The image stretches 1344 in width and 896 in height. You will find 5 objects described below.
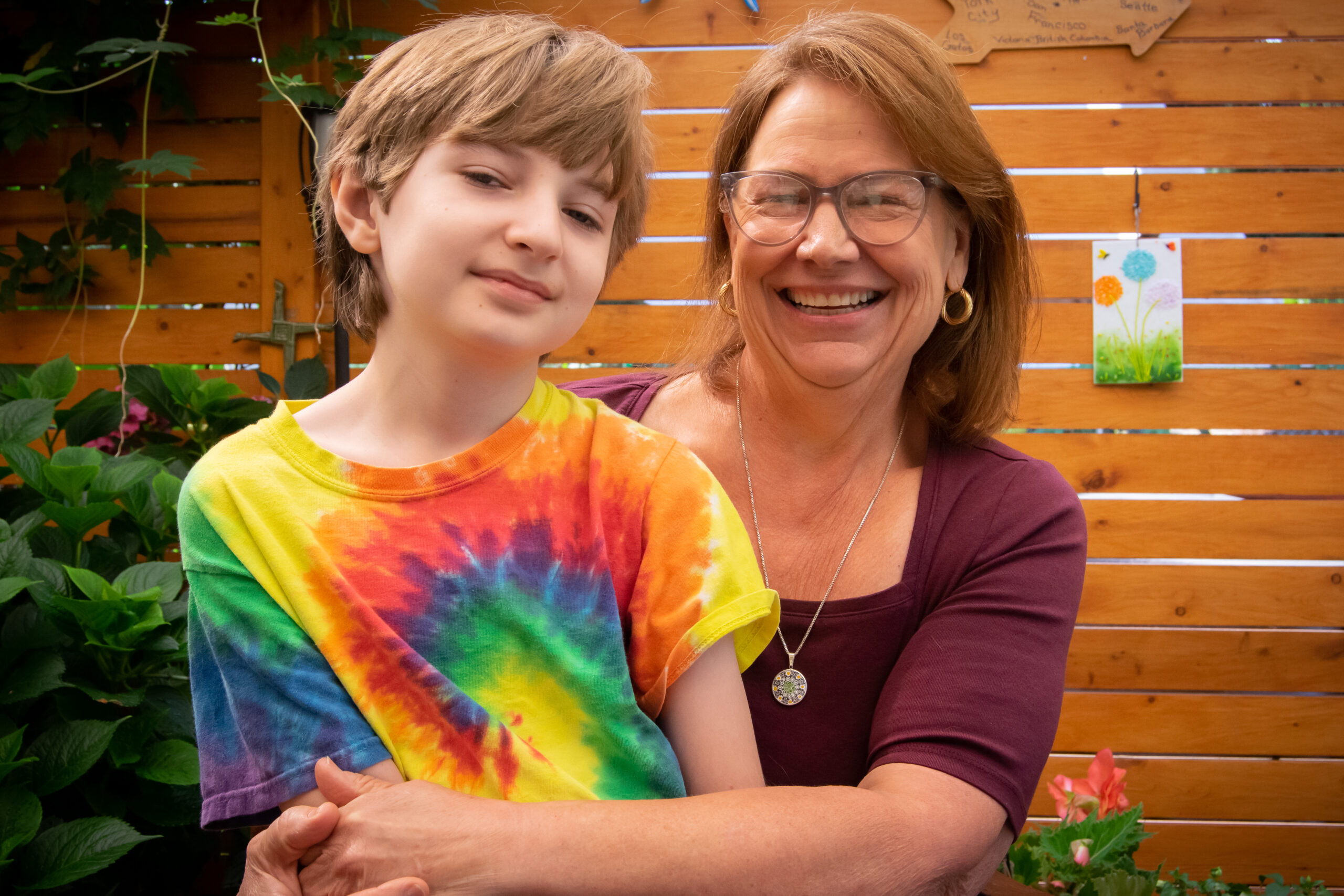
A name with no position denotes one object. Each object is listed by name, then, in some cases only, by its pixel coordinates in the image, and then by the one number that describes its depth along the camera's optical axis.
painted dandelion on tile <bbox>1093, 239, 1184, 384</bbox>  3.09
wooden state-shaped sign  3.06
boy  0.84
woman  0.98
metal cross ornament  3.10
